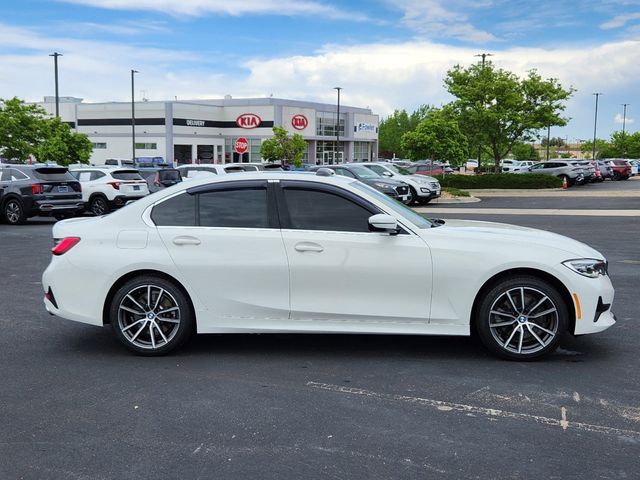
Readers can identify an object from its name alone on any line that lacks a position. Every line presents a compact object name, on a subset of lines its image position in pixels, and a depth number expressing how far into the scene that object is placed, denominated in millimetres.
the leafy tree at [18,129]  42625
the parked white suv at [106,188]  22047
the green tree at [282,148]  58594
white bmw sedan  5672
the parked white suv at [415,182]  26684
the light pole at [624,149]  97062
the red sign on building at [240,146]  55291
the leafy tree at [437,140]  37000
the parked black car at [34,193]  18797
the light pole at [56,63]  44719
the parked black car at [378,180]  24486
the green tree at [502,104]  39719
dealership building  71188
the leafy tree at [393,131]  110312
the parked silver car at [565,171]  42000
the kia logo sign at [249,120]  74312
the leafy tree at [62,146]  41562
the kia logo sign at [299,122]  76125
